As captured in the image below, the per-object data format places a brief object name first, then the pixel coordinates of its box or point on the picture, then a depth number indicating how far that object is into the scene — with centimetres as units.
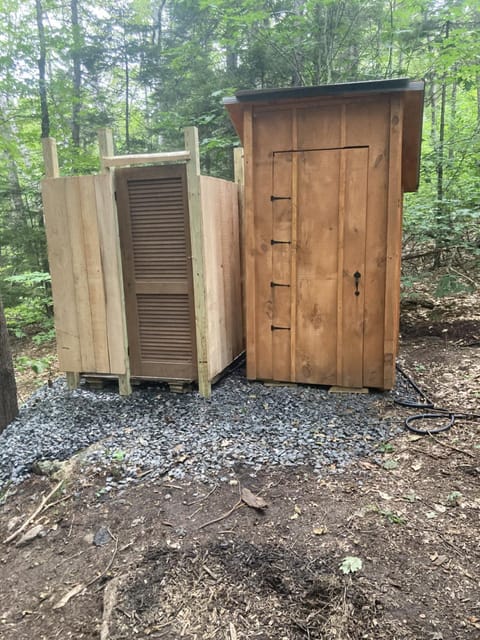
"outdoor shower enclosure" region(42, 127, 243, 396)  393
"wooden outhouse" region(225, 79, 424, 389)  387
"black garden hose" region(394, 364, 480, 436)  347
